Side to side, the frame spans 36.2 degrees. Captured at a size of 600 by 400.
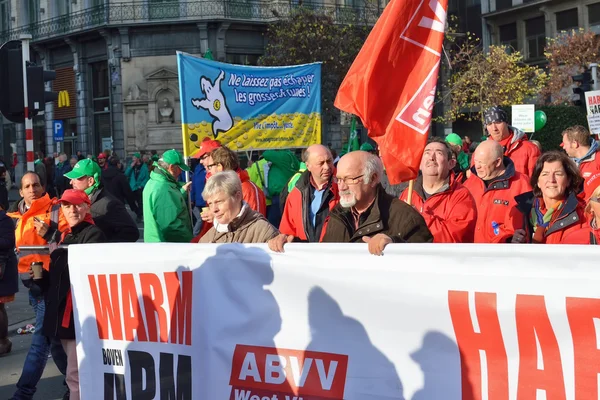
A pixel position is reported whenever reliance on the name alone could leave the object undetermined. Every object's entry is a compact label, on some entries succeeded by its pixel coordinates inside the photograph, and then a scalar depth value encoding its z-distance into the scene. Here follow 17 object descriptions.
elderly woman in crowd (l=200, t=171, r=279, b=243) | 5.40
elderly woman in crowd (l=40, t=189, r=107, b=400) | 5.80
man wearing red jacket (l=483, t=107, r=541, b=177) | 8.80
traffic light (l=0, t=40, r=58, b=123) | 11.67
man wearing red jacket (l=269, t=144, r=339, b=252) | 6.59
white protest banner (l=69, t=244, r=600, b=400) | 3.80
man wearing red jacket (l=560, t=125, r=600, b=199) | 8.41
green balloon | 20.28
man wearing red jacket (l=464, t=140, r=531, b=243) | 6.31
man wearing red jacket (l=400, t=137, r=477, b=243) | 5.83
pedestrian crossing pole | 11.58
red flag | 5.85
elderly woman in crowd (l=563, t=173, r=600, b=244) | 4.64
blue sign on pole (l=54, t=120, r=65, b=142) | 34.57
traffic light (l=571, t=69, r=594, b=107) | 21.03
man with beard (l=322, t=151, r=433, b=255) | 4.91
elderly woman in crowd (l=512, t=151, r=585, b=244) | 5.33
